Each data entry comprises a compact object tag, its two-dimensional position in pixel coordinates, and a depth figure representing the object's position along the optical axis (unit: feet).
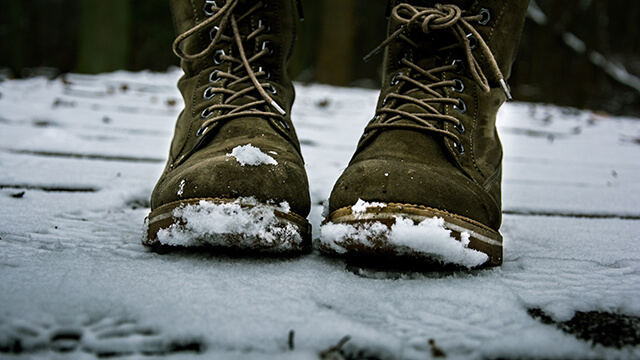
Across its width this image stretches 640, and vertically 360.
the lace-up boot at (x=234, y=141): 2.77
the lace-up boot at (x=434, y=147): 2.74
